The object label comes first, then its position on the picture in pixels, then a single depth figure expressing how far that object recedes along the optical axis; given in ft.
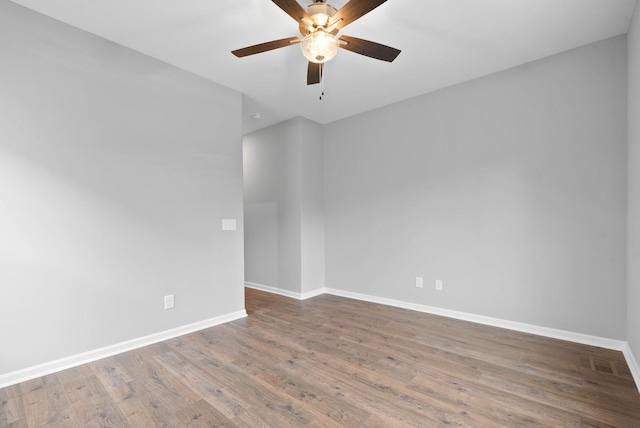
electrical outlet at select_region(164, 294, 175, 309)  9.31
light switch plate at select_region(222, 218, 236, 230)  10.90
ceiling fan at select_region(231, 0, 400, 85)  5.71
